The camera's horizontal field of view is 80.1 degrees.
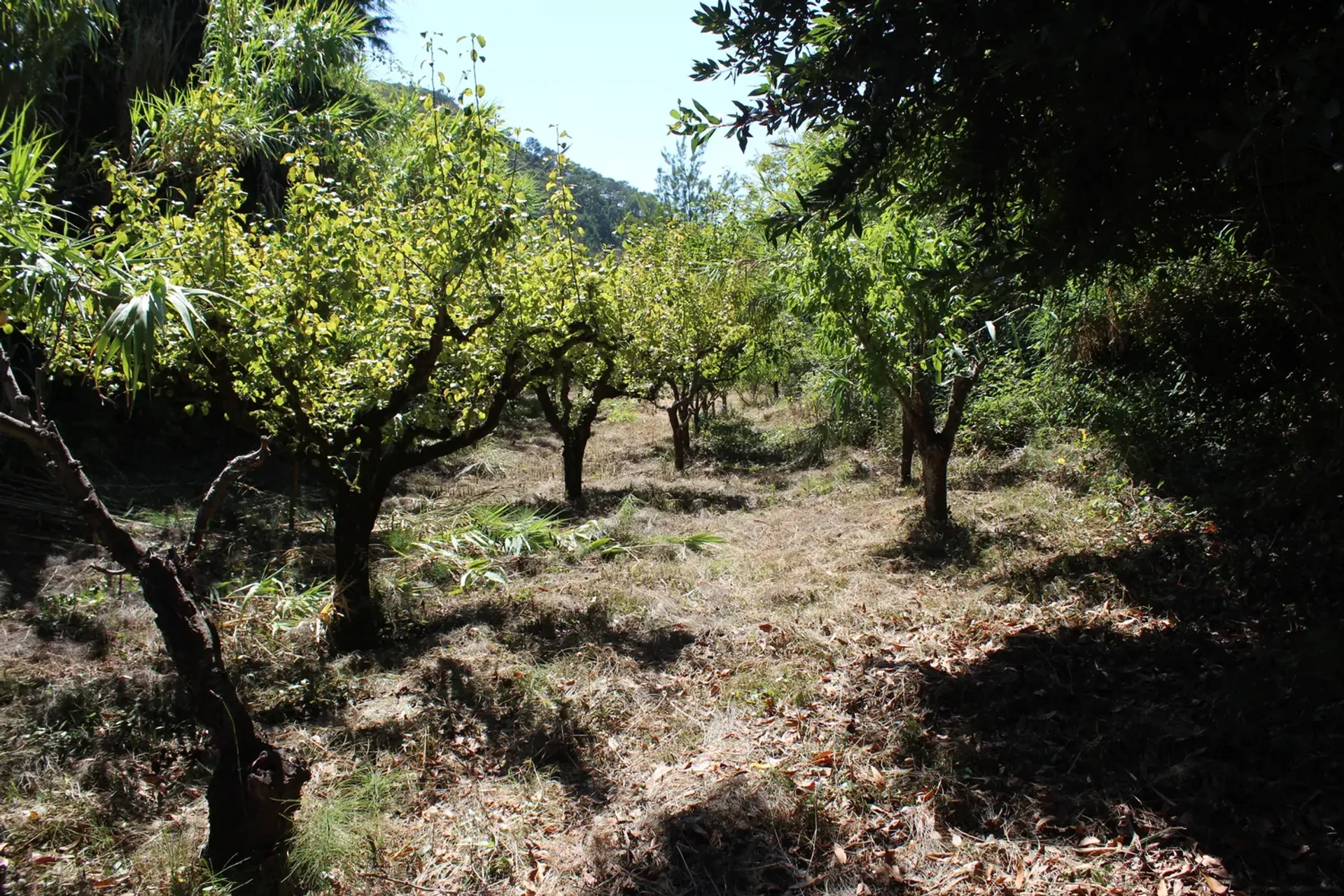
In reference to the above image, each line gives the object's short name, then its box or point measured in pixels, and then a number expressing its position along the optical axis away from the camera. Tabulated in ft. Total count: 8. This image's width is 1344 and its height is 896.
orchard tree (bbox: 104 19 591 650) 16.40
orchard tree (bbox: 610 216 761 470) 34.94
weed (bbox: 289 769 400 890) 10.73
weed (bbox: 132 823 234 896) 9.97
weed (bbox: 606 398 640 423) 49.75
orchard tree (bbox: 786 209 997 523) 22.44
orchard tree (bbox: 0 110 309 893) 7.67
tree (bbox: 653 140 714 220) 141.28
